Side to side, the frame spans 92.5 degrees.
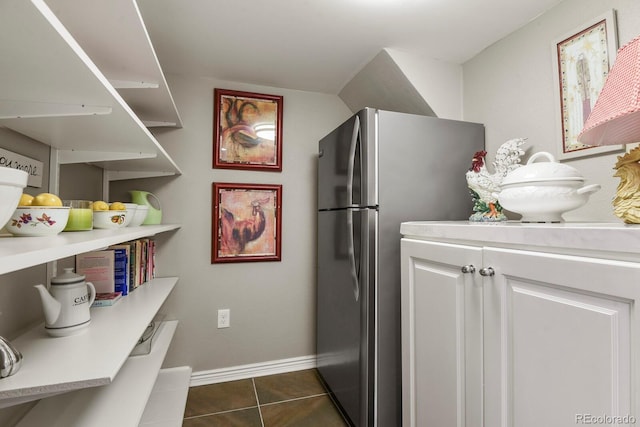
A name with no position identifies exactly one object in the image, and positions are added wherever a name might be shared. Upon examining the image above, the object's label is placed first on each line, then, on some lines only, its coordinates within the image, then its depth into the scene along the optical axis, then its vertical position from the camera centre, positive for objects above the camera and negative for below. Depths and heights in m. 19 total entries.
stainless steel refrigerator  1.50 +0.03
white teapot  0.97 -0.27
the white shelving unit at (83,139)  0.59 +0.30
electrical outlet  2.19 -0.70
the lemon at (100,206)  1.17 +0.05
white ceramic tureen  1.01 +0.09
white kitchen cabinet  0.65 -0.29
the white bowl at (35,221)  0.74 +0.00
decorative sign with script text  0.96 +0.19
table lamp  0.67 +0.24
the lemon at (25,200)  0.77 +0.05
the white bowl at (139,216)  1.44 +0.02
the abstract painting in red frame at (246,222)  2.20 -0.02
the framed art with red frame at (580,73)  1.23 +0.63
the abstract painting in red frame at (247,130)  2.21 +0.66
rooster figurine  1.35 +0.18
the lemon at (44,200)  0.77 +0.05
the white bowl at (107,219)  1.17 +0.00
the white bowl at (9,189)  0.54 +0.06
